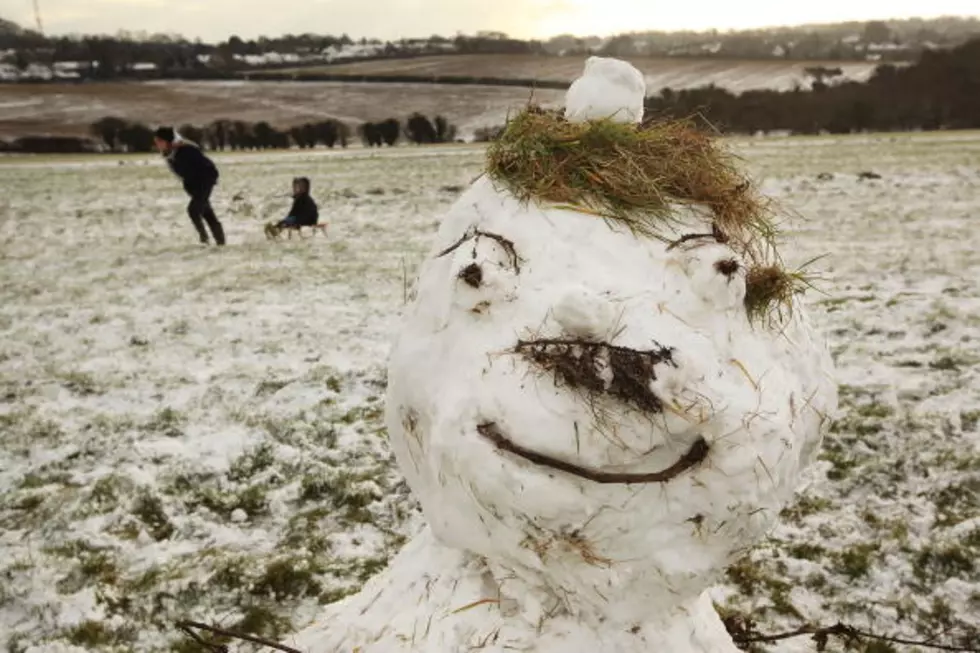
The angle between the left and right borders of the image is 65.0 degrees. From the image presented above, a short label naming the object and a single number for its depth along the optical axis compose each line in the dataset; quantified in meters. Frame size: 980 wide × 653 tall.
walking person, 11.27
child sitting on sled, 11.77
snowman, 1.87
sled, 11.94
